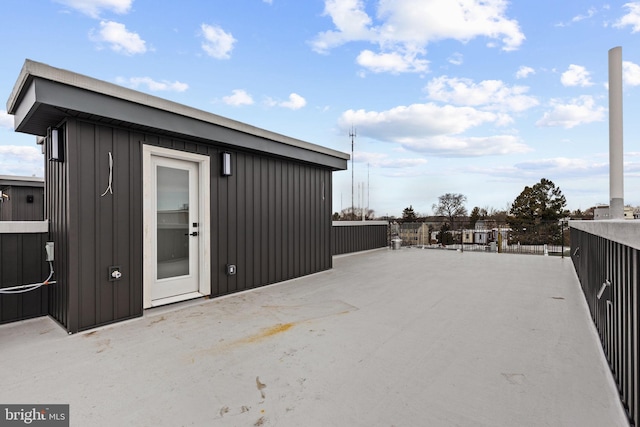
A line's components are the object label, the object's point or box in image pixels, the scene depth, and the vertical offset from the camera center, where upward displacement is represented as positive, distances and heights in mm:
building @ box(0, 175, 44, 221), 6640 +420
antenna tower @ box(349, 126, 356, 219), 13245 +3695
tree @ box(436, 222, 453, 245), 13078 -946
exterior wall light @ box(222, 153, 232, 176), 3980 +704
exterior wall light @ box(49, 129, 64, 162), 2873 +703
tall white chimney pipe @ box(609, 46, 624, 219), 2656 +789
